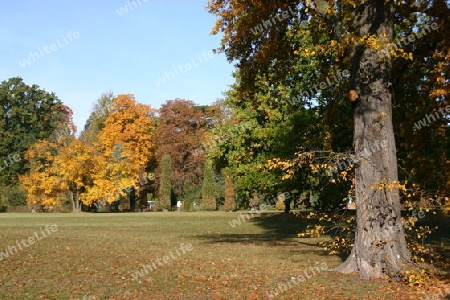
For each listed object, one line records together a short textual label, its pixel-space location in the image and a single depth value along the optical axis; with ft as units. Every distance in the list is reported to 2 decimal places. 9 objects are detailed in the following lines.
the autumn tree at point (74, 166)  169.89
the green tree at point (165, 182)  198.49
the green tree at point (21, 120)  223.30
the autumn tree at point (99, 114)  232.73
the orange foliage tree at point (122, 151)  174.40
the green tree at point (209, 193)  196.26
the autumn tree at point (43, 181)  174.40
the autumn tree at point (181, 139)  213.66
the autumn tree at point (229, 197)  186.29
